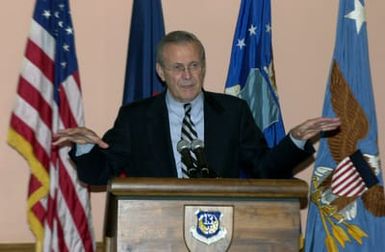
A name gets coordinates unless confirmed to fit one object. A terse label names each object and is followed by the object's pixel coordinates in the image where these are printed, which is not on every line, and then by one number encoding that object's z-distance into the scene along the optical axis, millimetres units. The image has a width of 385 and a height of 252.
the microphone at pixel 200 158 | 3742
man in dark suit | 4778
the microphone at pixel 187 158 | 3748
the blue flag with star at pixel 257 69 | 6351
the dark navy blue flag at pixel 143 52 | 6279
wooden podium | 3528
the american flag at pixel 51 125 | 5902
